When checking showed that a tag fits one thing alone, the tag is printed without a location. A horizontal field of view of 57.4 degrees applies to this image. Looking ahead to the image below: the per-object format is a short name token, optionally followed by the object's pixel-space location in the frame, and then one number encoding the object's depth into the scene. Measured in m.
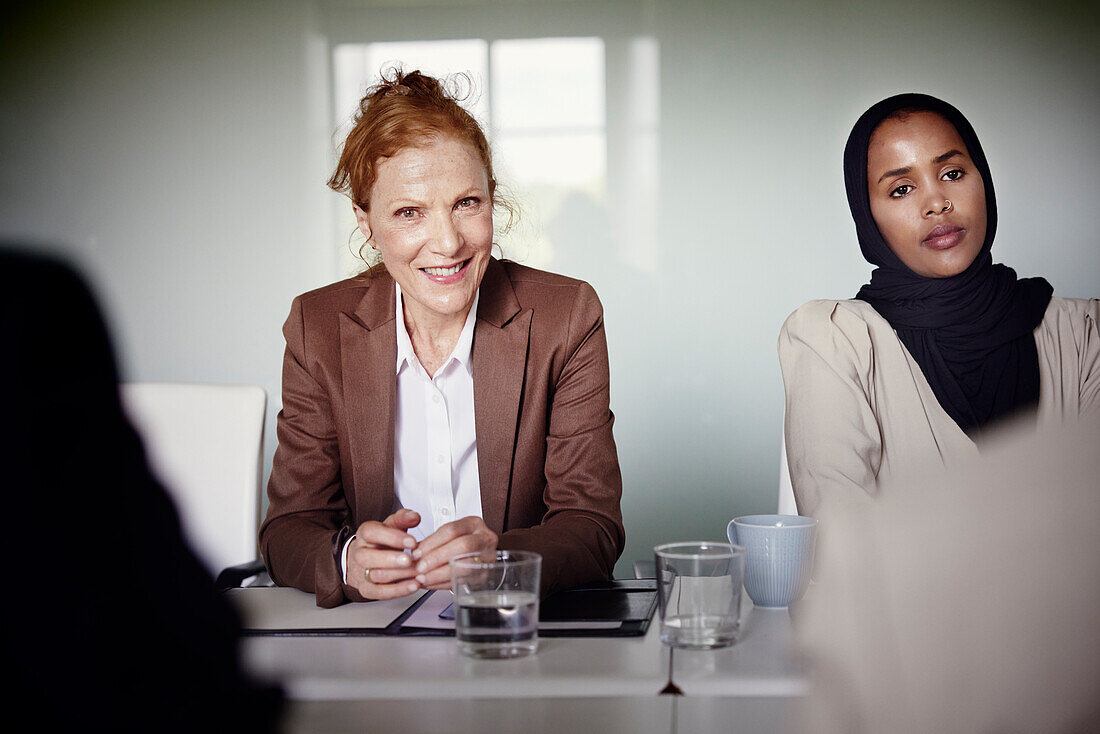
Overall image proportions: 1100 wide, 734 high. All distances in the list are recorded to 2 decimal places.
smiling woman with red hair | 1.59
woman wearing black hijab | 1.82
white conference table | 0.86
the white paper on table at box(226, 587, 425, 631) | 1.11
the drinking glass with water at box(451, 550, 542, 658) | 0.96
